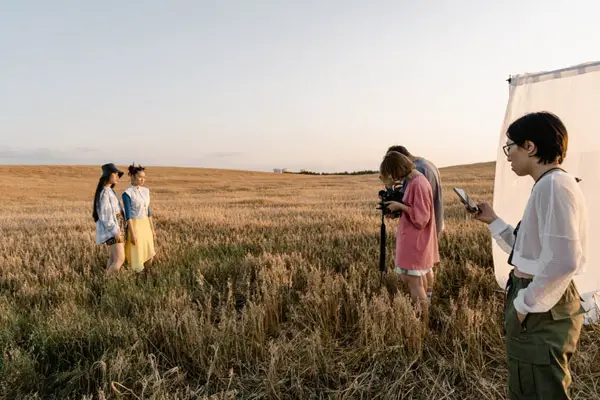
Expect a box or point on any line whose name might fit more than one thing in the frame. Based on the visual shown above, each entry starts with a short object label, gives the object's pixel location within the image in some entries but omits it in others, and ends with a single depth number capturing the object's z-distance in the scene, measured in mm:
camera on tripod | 3973
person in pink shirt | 3730
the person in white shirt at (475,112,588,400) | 1760
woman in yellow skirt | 5824
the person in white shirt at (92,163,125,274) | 5766
